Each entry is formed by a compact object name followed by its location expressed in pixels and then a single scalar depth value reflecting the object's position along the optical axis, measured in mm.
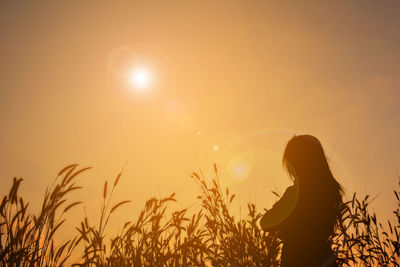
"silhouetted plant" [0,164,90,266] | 2086
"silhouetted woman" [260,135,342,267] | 3000
